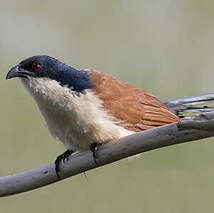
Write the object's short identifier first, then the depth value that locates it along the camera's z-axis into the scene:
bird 7.12
